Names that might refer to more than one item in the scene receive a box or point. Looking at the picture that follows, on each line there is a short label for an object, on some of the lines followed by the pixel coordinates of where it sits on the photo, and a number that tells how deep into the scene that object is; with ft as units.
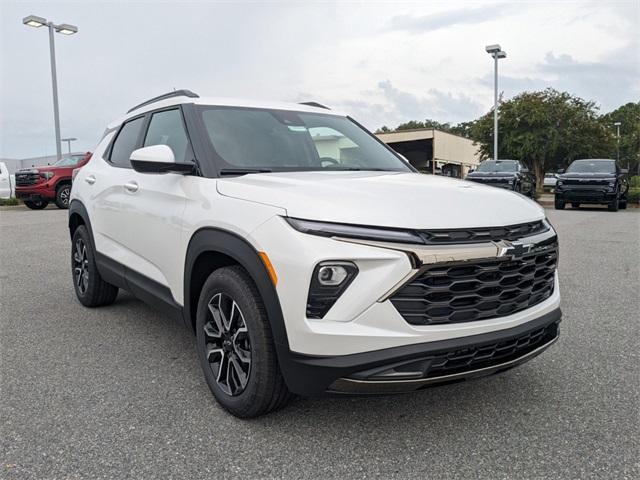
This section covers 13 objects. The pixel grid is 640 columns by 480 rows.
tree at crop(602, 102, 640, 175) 164.35
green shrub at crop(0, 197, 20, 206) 65.11
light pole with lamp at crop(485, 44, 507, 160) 78.64
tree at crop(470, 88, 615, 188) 98.84
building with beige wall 133.49
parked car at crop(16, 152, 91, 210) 55.57
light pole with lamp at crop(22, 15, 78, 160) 63.67
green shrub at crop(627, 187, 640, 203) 67.51
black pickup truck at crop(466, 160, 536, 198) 54.44
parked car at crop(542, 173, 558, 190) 136.56
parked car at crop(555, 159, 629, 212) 54.60
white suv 7.56
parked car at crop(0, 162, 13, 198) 60.95
